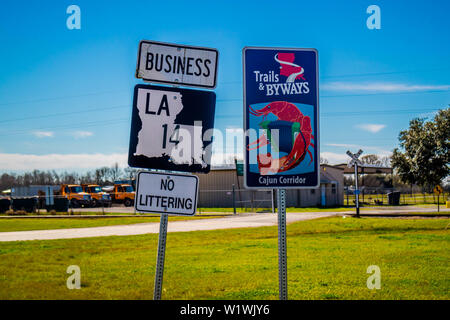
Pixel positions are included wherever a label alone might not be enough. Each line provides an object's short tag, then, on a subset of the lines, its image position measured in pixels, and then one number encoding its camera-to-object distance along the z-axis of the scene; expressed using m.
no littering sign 4.07
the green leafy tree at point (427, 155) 51.88
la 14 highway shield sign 4.18
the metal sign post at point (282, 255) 4.10
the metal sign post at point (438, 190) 30.21
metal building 43.74
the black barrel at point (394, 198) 47.09
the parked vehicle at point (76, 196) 46.84
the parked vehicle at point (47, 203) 34.44
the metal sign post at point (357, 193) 25.35
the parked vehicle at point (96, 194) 48.25
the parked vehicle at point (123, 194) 48.47
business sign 4.26
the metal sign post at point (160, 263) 3.96
